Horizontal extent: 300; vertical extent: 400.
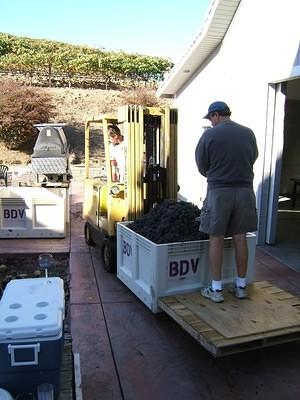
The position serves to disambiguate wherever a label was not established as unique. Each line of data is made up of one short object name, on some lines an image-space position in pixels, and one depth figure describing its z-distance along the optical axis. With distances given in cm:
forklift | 501
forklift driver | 543
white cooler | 220
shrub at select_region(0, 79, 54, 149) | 1756
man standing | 356
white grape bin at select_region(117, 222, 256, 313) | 376
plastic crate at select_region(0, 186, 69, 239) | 685
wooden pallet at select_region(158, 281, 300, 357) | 299
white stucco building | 586
